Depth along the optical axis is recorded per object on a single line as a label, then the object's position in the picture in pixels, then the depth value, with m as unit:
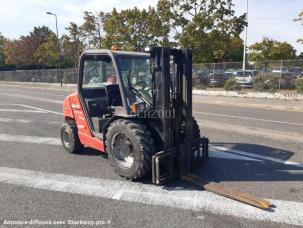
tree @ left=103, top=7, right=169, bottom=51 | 31.94
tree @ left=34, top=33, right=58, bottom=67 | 49.06
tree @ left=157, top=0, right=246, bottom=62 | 26.40
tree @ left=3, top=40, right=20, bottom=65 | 59.09
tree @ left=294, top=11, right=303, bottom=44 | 20.90
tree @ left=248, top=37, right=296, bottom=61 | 51.69
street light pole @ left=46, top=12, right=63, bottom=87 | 37.30
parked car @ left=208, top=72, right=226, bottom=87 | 23.73
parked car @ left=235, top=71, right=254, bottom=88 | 21.70
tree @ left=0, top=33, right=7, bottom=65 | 67.75
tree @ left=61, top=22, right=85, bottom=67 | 44.78
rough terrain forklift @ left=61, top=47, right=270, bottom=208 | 5.12
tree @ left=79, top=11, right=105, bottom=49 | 41.00
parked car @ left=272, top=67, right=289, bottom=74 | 20.98
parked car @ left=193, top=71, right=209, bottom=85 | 24.56
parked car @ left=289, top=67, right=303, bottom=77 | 20.17
